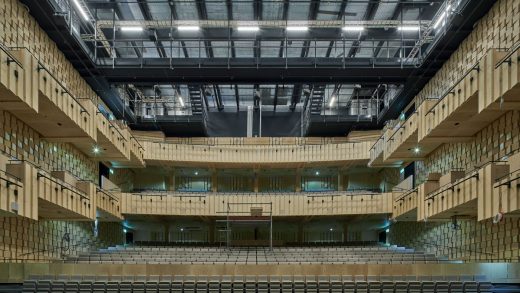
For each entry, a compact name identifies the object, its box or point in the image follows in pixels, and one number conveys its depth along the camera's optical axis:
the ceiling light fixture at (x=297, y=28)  22.88
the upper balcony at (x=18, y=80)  13.55
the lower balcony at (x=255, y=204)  28.98
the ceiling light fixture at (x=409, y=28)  22.76
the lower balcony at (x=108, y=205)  23.61
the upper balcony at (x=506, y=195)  12.86
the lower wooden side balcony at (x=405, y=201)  23.46
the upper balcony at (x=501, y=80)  13.04
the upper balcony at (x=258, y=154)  31.58
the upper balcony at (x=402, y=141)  22.28
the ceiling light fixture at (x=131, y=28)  22.98
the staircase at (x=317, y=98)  29.72
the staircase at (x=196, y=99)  29.64
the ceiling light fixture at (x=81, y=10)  21.12
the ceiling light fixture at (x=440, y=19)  20.98
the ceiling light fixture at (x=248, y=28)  22.91
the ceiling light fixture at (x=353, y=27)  22.77
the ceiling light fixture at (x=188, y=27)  22.89
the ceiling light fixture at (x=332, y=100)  32.55
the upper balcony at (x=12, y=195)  13.46
